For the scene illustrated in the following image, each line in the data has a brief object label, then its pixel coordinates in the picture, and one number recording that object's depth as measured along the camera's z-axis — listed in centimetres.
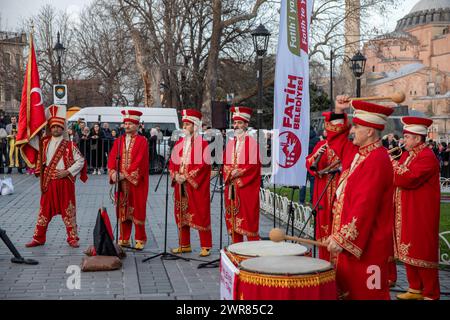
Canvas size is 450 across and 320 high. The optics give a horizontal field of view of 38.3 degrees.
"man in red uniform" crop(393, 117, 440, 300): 691
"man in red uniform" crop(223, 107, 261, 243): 895
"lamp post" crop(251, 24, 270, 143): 1569
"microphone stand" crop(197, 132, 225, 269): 857
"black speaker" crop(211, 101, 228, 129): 860
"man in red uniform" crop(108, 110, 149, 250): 977
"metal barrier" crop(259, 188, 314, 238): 1170
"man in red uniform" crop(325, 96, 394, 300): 496
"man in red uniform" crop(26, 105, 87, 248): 988
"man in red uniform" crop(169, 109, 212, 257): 939
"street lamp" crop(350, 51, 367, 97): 1724
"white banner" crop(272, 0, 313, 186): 838
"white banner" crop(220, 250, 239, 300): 495
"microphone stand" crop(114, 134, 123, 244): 964
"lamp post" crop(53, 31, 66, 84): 2408
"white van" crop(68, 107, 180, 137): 2631
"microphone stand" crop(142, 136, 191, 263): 906
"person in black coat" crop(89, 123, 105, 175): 2252
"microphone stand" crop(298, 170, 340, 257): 716
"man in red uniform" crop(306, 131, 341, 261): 745
